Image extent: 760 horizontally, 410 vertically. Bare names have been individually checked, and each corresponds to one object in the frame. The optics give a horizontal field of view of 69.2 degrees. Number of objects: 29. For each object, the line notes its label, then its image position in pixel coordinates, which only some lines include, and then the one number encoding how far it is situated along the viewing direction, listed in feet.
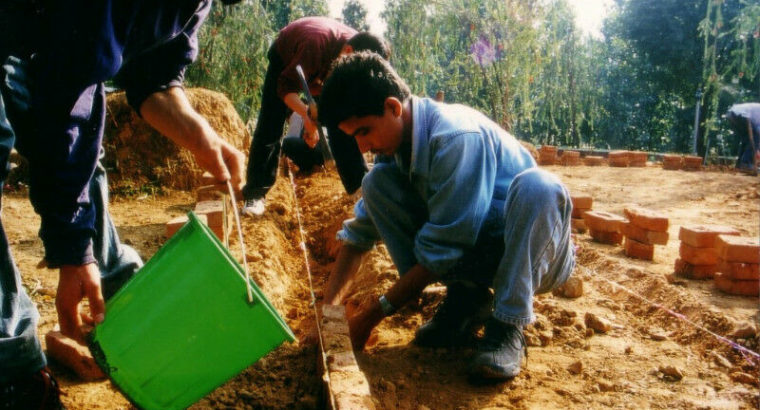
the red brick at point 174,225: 9.45
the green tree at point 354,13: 123.39
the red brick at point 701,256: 10.85
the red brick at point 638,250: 12.23
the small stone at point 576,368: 6.86
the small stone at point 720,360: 7.28
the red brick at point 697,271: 10.96
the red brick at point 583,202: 15.02
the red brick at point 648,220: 12.07
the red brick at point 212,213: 10.21
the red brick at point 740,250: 9.91
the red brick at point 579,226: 14.83
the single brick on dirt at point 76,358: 6.41
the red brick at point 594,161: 31.30
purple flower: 30.63
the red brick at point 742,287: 9.95
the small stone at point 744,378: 6.81
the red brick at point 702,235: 10.81
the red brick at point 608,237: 13.52
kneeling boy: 6.35
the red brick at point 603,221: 13.43
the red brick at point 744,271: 9.90
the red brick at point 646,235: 12.03
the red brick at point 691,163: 31.07
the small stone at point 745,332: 8.04
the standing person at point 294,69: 11.62
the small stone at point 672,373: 6.80
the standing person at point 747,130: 32.32
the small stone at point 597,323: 8.18
